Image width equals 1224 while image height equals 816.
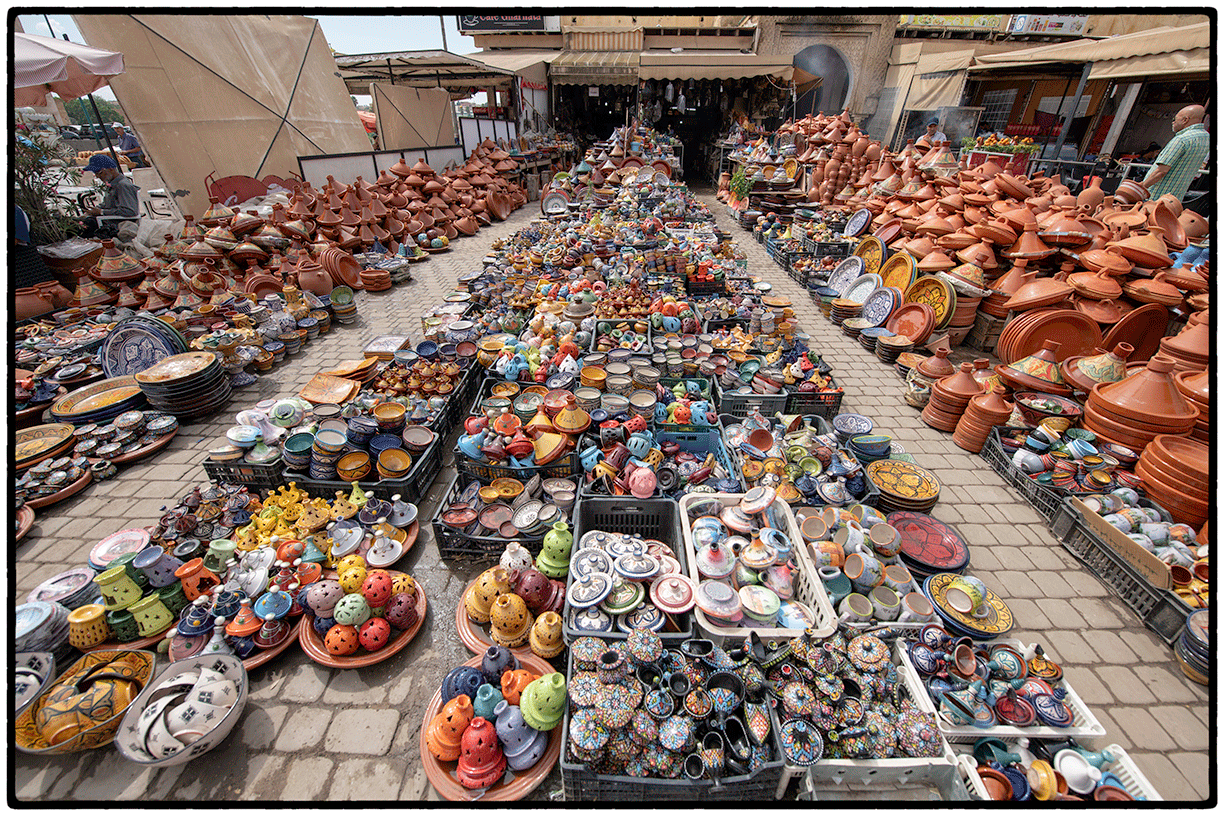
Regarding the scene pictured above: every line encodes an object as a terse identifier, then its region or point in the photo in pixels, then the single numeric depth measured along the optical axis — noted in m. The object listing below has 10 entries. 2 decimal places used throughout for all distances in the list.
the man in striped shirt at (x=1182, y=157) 6.54
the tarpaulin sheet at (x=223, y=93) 10.35
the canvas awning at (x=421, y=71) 15.63
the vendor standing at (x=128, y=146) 13.52
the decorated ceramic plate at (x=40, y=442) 4.27
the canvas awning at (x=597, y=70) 18.64
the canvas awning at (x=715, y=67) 17.44
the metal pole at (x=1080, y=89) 12.43
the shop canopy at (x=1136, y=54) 9.90
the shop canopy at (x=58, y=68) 6.85
